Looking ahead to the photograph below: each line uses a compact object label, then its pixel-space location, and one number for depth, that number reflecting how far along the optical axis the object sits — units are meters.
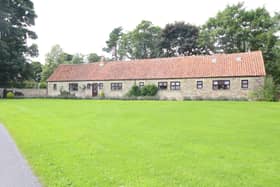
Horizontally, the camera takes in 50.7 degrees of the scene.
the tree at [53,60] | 58.72
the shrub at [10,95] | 38.29
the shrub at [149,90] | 34.44
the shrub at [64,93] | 39.51
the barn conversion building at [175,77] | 31.36
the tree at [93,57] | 66.66
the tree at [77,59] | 64.94
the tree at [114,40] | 67.50
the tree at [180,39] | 52.41
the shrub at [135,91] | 35.08
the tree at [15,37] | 36.44
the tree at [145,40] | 56.97
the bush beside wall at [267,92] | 27.72
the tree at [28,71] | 39.19
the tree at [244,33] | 39.84
